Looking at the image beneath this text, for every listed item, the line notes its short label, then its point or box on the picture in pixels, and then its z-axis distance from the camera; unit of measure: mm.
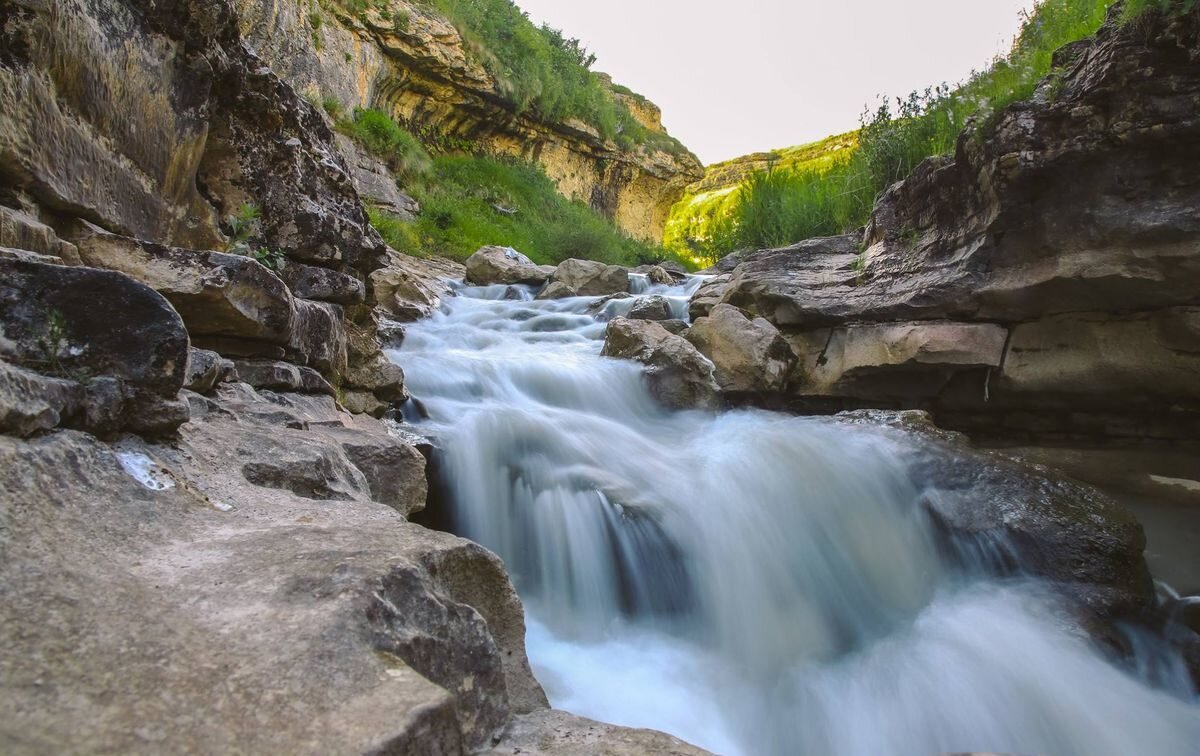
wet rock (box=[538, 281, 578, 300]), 9750
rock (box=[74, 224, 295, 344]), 2348
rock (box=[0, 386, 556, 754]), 816
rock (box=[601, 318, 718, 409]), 5516
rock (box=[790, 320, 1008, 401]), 4977
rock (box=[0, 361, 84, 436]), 1171
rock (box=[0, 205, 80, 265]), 1771
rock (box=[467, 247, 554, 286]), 10516
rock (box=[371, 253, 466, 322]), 7466
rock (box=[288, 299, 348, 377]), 3176
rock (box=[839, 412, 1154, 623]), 3115
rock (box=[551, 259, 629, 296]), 9992
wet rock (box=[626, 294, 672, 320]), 7851
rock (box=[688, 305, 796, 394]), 5645
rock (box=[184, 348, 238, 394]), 2227
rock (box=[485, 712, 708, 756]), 1203
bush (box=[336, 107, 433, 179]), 12516
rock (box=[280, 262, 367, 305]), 3482
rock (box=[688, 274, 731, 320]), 7512
